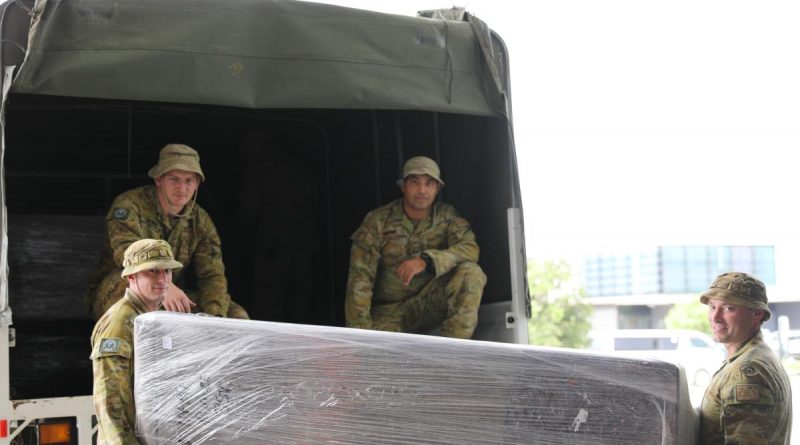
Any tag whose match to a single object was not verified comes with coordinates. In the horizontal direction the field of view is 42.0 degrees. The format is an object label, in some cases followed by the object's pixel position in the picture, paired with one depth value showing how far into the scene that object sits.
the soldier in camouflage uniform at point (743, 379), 2.72
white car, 23.39
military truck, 3.63
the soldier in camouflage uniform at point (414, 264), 4.45
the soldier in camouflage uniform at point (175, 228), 4.16
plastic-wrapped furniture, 2.20
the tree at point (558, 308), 33.78
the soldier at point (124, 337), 2.89
